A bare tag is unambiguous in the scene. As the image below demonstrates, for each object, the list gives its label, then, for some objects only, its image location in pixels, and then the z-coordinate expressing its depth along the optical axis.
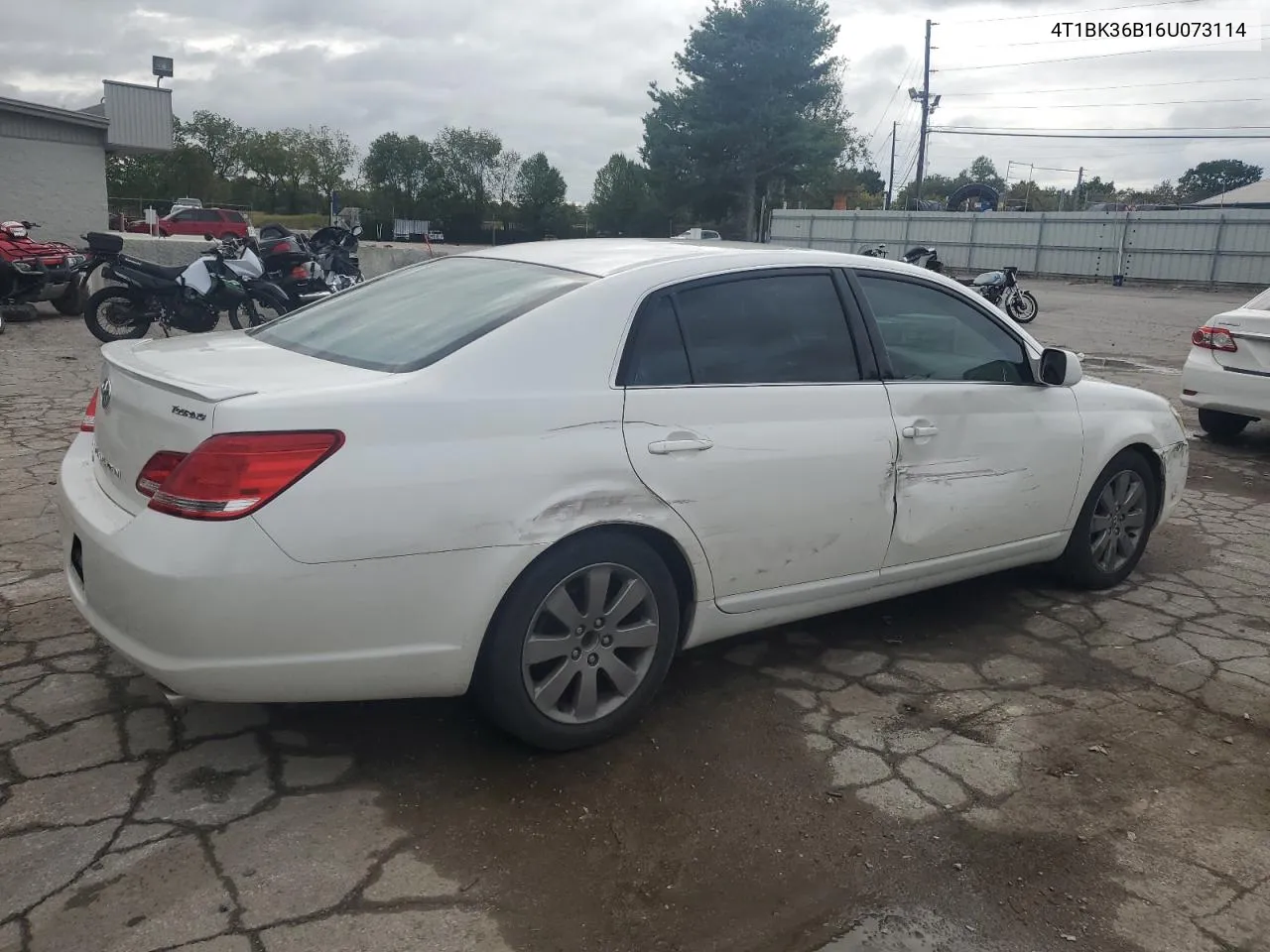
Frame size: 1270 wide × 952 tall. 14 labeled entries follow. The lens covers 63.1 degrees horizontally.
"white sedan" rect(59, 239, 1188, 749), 2.62
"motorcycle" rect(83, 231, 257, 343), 10.69
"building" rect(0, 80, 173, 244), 19.02
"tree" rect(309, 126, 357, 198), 72.75
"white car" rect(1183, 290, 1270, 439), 7.60
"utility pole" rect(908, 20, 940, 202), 47.22
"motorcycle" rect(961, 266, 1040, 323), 16.69
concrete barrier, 14.61
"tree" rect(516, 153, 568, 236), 63.84
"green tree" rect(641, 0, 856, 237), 45.94
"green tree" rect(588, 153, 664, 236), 55.24
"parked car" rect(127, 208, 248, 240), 36.19
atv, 12.28
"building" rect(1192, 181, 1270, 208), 42.81
